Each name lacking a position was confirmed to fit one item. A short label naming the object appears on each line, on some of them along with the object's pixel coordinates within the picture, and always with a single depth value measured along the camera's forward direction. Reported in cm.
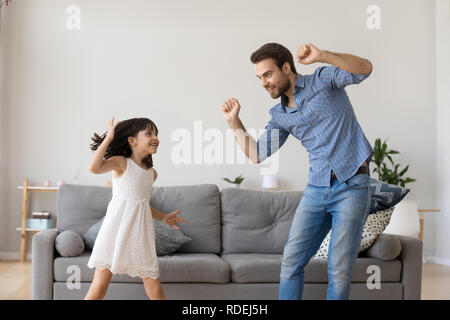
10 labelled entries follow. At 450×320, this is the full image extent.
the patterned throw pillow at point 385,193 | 297
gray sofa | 286
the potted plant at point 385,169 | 539
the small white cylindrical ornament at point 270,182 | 549
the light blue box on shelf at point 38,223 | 529
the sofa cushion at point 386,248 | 298
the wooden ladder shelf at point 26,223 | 525
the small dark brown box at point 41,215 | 532
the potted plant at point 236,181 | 545
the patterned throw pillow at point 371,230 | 301
